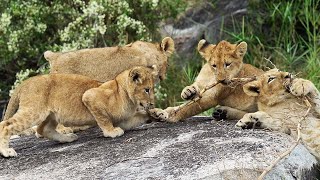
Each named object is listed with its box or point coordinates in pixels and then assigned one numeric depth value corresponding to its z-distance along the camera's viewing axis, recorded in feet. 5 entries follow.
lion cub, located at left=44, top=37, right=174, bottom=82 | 64.39
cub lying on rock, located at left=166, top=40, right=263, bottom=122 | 55.26
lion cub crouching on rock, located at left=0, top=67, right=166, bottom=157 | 51.57
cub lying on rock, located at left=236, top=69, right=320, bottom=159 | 51.08
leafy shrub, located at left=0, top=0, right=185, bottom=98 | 79.51
